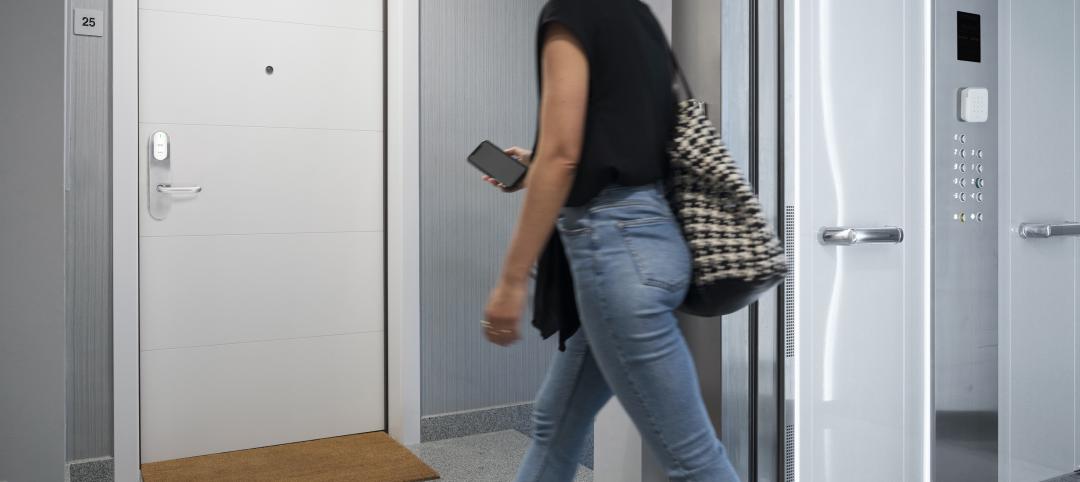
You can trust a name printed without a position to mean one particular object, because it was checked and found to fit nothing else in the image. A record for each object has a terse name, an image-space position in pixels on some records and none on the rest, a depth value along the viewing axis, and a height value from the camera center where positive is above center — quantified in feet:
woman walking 3.80 +0.05
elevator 6.08 +0.02
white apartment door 9.00 +0.14
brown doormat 8.57 -2.53
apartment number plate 8.30 +2.18
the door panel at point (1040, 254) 7.35 -0.18
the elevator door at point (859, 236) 6.20 -0.01
